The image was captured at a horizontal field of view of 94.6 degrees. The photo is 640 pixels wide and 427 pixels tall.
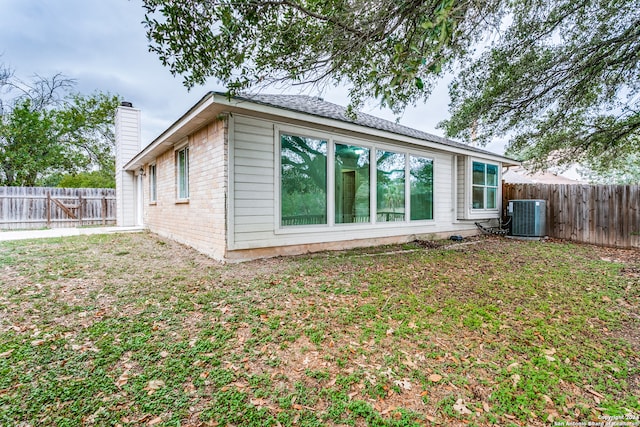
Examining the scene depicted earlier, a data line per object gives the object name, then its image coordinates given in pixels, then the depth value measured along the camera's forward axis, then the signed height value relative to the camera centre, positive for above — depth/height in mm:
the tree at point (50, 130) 15078 +4477
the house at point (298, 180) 5316 +663
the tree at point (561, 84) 5773 +2904
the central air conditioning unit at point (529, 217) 9094 -289
